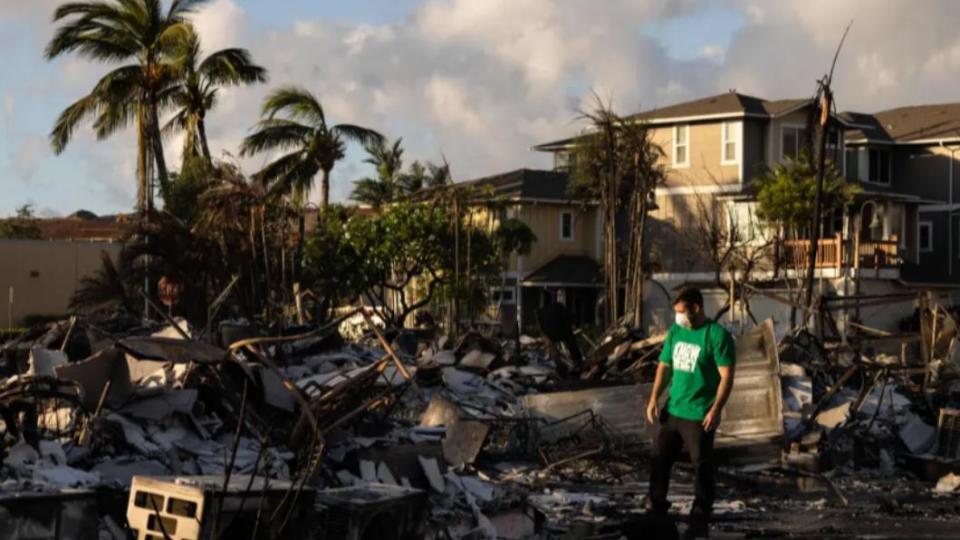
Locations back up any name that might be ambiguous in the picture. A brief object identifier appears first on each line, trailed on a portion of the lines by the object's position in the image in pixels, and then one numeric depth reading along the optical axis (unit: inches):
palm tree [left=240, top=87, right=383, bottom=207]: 2004.2
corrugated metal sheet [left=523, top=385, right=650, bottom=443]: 637.3
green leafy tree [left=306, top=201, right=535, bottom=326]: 1729.8
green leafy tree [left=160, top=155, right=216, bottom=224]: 1748.3
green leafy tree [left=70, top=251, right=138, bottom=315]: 1321.4
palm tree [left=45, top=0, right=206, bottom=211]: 1792.6
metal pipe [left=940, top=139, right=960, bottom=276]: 2210.9
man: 449.4
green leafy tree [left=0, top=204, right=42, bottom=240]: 2886.3
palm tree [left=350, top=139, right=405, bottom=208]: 2755.9
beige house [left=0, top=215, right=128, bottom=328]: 2180.1
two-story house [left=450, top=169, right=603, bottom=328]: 2177.7
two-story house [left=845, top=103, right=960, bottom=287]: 2194.9
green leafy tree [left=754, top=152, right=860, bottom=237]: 1845.5
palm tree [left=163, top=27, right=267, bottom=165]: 1872.5
